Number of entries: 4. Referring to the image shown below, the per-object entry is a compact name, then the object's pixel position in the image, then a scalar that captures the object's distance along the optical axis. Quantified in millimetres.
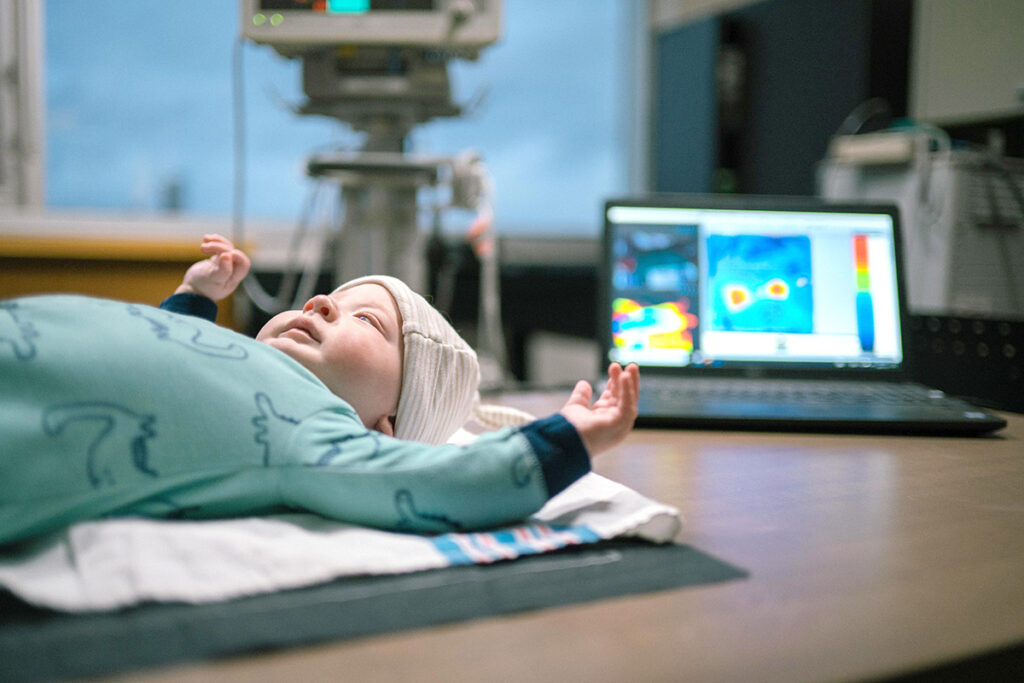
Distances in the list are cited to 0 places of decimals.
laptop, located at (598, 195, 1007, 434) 1030
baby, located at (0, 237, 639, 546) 451
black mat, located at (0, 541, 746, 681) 326
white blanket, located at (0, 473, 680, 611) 379
